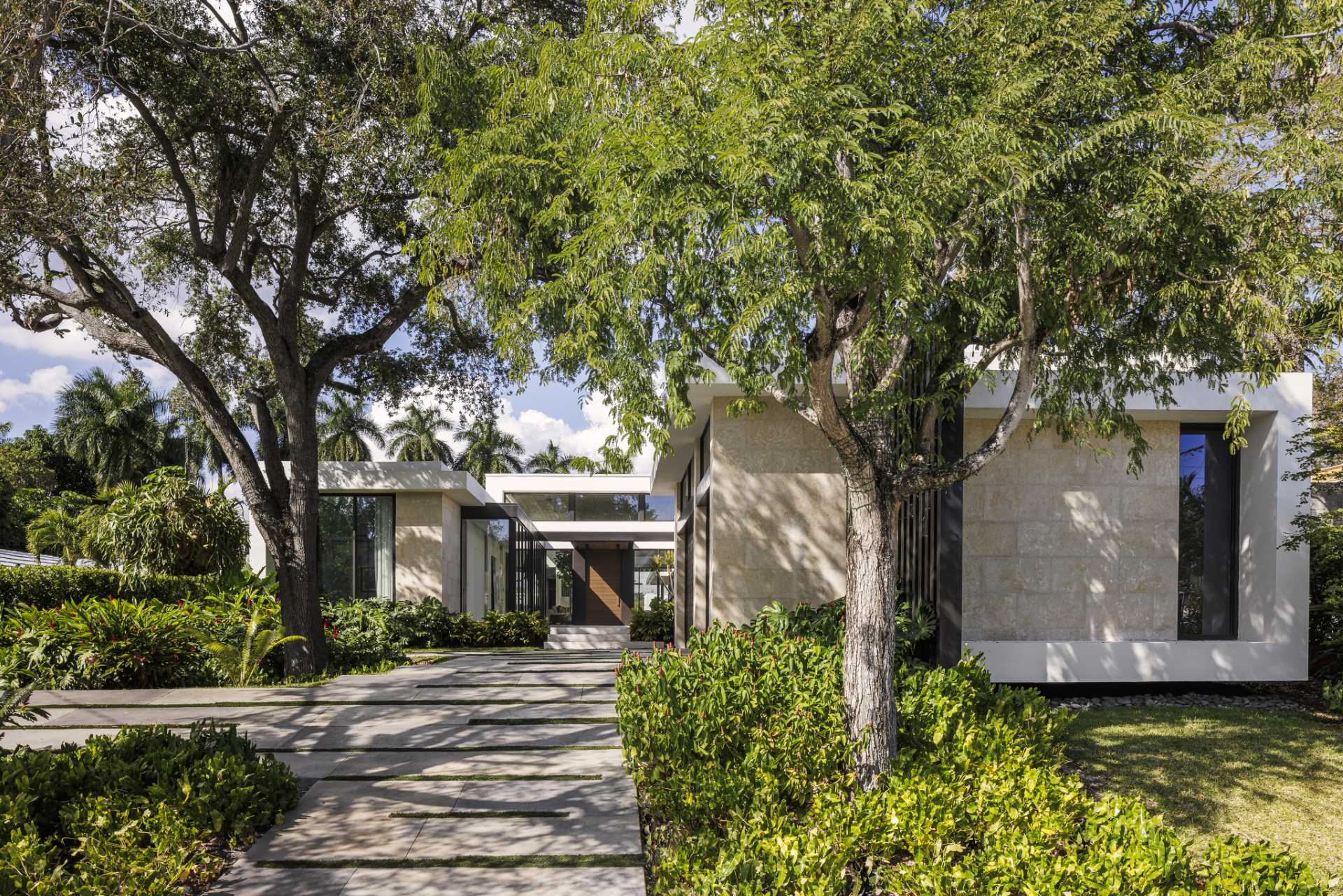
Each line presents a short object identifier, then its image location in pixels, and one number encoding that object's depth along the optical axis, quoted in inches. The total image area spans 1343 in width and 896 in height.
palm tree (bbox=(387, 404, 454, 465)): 1647.4
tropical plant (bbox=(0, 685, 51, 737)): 206.7
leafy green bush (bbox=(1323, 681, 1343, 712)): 326.0
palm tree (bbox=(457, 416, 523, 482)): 1718.8
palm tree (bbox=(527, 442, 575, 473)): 1862.7
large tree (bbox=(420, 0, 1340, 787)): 182.9
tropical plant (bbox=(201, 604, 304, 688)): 376.5
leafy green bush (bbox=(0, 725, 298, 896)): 170.6
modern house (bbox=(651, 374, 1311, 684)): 368.5
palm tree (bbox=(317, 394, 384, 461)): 1519.4
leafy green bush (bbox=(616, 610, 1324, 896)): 156.2
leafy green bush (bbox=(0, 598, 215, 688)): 353.1
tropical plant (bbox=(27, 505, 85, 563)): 644.7
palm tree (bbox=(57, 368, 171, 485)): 1395.2
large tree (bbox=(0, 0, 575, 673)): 289.3
